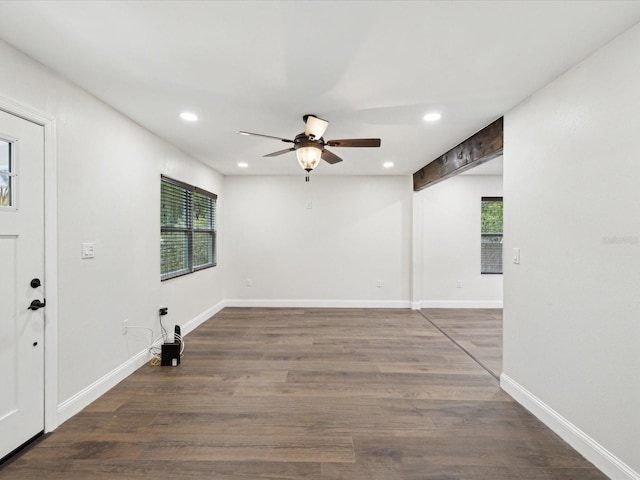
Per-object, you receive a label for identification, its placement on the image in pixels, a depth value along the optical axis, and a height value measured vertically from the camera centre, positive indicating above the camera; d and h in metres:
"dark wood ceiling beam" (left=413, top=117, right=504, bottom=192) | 2.76 +0.97
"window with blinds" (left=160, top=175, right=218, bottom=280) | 3.51 +0.15
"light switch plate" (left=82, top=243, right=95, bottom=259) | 2.25 -0.09
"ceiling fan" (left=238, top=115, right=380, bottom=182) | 2.39 +0.81
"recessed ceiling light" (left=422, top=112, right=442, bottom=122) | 2.61 +1.12
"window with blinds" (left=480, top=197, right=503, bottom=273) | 5.44 +0.06
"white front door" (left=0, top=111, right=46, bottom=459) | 1.69 -0.25
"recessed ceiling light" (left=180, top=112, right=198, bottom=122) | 2.62 +1.12
